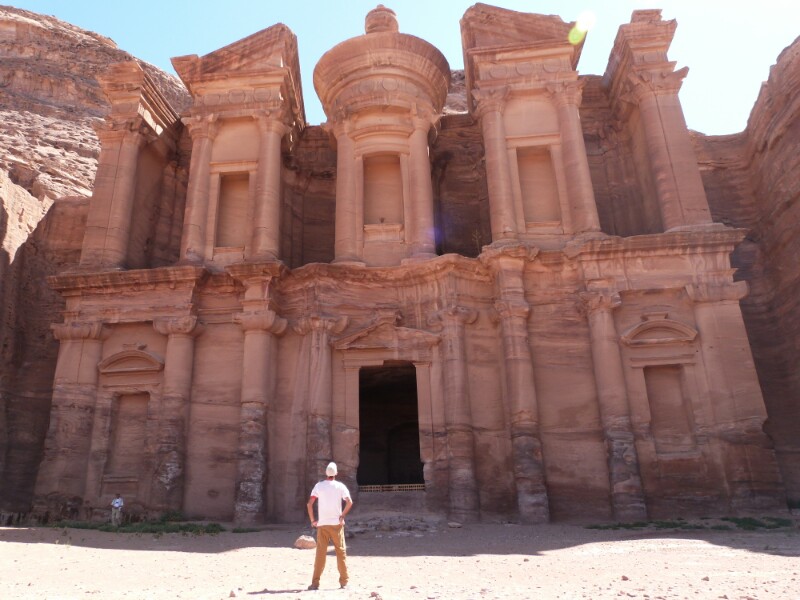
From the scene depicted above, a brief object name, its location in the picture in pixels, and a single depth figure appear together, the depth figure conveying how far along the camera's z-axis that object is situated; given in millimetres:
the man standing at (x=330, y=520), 7268
